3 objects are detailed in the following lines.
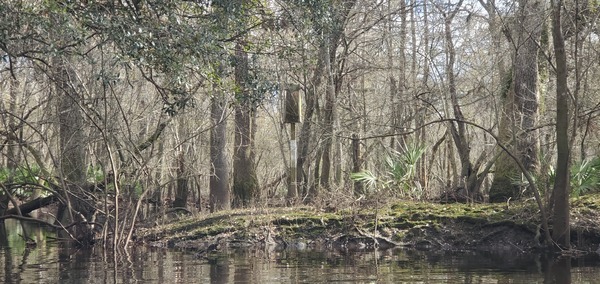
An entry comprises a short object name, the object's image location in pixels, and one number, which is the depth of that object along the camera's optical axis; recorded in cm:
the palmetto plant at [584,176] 1424
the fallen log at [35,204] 1866
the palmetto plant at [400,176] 1685
